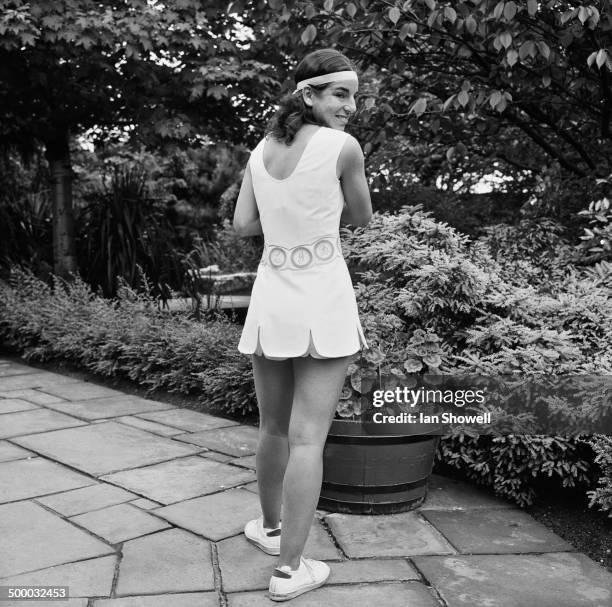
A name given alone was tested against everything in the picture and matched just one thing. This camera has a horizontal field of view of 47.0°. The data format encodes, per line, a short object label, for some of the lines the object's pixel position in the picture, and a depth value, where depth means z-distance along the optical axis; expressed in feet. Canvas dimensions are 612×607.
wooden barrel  9.25
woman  6.87
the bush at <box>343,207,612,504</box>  10.00
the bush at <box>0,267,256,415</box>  15.03
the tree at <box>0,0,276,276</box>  19.48
